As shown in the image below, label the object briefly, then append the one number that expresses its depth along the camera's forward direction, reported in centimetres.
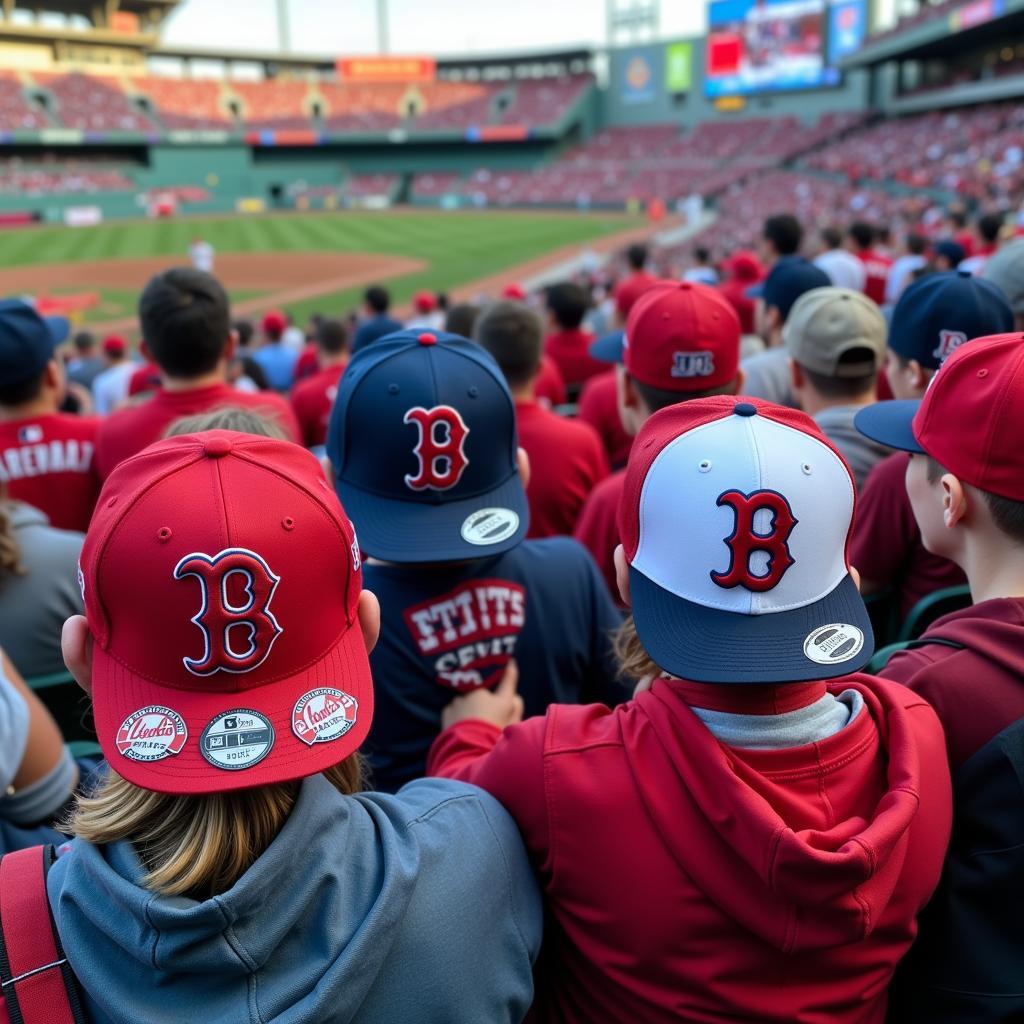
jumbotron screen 5122
